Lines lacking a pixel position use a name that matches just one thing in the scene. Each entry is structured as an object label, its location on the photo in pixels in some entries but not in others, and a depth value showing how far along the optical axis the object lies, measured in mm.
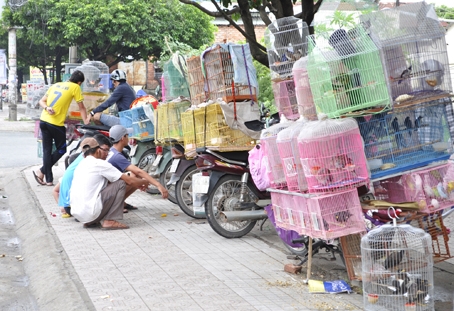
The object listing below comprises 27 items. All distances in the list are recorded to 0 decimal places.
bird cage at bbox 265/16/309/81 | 8188
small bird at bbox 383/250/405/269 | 5438
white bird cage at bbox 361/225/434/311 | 5316
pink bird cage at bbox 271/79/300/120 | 7969
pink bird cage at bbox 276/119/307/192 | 6066
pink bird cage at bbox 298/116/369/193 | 5770
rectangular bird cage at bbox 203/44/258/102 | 8727
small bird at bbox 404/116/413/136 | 6189
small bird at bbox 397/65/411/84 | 6012
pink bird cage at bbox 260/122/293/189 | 6703
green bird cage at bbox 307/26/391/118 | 5777
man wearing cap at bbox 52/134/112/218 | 9055
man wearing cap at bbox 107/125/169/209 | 8891
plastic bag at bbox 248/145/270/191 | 7458
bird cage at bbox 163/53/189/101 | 10664
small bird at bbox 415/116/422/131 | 6230
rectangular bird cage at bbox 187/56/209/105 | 9320
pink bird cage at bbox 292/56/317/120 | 6340
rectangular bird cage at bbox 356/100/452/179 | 6023
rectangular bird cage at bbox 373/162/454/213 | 5996
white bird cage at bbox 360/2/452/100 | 5977
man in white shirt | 8602
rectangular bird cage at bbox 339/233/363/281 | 6027
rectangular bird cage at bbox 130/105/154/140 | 11131
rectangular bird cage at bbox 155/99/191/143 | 10078
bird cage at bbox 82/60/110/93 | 13866
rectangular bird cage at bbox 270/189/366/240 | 5777
